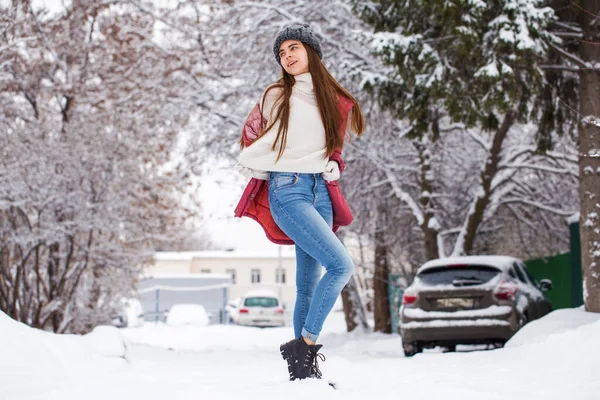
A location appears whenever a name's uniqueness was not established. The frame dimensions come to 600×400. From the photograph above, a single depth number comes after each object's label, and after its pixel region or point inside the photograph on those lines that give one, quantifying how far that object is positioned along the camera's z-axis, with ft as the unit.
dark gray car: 30.42
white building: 219.41
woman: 13.73
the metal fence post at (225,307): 140.26
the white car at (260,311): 103.86
